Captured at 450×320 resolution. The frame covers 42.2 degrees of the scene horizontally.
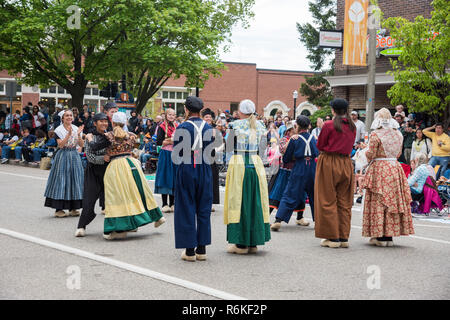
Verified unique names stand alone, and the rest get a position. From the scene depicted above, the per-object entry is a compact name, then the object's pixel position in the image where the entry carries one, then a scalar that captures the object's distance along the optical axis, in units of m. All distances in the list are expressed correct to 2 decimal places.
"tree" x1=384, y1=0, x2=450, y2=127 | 15.96
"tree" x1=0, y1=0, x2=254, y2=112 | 24.78
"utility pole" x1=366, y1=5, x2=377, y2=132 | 16.55
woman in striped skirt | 10.38
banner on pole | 20.45
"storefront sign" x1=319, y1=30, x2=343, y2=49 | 22.75
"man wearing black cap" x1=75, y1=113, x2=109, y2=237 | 8.54
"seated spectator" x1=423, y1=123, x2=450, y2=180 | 14.35
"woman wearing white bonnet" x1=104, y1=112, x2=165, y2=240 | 8.28
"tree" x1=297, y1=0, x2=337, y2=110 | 49.12
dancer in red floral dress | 8.25
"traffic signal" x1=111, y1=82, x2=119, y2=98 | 25.36
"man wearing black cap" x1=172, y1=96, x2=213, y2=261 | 7.04
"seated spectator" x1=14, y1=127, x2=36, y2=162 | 23.45
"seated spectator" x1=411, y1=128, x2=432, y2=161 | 15.22
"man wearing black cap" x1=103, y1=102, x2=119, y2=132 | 10.09
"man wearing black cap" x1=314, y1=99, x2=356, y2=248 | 8.14
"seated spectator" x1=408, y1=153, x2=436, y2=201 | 12.33
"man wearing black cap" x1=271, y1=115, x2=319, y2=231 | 9.46
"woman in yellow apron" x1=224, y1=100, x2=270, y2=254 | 7.55
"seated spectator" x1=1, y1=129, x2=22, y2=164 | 24.23
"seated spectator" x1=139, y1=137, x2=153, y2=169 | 19.28
